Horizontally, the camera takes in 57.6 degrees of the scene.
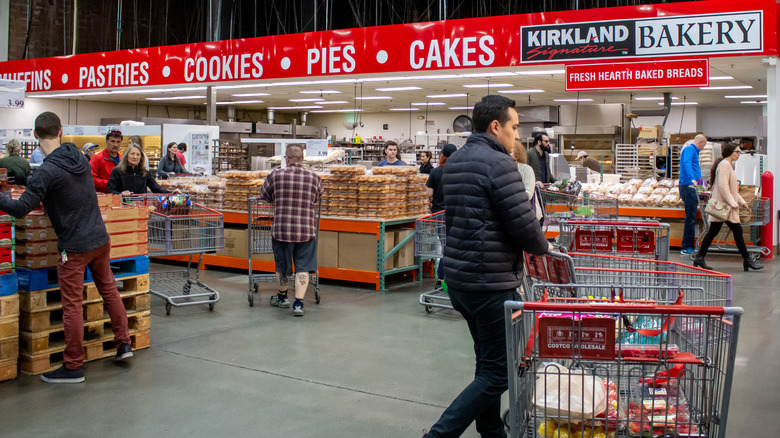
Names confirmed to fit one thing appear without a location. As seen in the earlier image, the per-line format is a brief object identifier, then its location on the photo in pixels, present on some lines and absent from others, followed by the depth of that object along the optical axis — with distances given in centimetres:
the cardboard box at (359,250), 802
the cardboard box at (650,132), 1408
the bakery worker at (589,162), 1397
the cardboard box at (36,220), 471
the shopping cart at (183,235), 673
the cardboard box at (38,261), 466
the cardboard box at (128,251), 520
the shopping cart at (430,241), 695
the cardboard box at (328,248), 823
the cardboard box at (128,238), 522
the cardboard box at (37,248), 467
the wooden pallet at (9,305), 448
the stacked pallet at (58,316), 465
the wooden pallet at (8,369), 452
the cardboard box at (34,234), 468
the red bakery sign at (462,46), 931
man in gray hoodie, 437
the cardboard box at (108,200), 521
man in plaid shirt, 656
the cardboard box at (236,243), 899
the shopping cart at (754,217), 963
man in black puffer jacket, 300
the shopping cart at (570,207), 755
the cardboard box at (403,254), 823
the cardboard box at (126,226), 520
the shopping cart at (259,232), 721
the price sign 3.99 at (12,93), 1151
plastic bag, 252
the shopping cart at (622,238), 522
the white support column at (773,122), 1028
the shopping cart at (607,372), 245
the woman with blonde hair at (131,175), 755
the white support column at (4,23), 2011
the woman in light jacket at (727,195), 898
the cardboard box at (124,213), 517
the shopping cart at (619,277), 341
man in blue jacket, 1020
